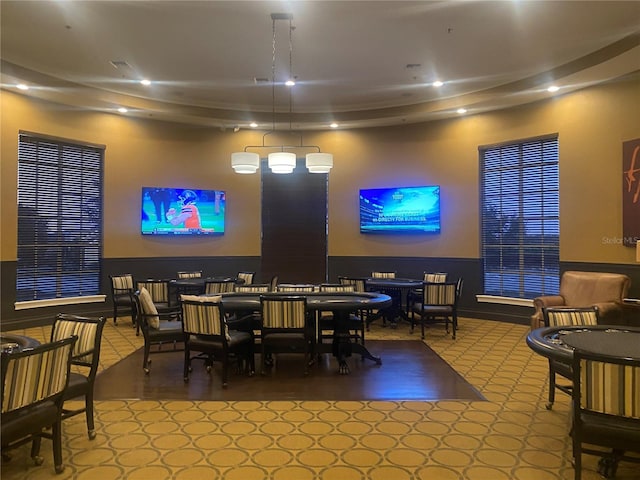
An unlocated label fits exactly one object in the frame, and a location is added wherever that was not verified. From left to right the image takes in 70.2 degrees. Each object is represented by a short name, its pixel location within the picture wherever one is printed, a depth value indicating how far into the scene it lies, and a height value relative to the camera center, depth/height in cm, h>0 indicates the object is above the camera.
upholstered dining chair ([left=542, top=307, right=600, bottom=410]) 392 -62
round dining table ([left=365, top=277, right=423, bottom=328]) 760 -78
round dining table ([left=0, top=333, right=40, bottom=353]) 315 -70
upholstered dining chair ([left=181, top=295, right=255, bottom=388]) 455 -89
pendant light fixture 579 +115
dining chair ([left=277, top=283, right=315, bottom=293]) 609 -59
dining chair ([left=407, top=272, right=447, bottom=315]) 758 -71
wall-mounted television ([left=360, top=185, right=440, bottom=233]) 926 +78
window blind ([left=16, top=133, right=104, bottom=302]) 775 +51
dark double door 1009 +55
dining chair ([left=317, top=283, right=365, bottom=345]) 546 -92
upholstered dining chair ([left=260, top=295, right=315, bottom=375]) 475 -82
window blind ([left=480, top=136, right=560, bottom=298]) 792 +54
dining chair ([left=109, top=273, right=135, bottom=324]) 798 -84
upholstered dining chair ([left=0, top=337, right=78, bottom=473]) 242 -83
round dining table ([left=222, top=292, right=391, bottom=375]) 493 -65
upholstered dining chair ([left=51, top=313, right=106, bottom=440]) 328 -79
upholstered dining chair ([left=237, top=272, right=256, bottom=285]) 846 -57
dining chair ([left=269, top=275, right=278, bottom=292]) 634 -59
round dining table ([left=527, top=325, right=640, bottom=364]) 289 -66
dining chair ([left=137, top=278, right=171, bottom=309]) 756 -72
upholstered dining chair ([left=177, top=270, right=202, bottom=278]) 901 -54
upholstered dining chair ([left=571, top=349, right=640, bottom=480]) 236 -83
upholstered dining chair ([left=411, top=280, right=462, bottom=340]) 694 -81
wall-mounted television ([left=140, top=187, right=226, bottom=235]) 916 +74
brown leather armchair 604 -67
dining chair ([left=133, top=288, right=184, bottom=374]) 503 -92
